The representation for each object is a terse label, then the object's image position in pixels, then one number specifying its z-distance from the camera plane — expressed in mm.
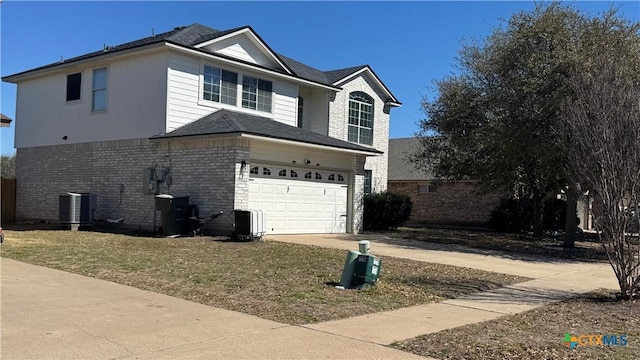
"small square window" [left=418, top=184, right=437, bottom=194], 32916
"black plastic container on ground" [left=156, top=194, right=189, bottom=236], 16359
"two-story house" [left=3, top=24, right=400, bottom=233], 17219
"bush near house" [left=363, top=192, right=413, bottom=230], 22938
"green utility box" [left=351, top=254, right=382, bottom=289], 9018
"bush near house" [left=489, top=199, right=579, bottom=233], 28250
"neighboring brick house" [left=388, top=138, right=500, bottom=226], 31172
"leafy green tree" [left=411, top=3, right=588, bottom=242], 15992
